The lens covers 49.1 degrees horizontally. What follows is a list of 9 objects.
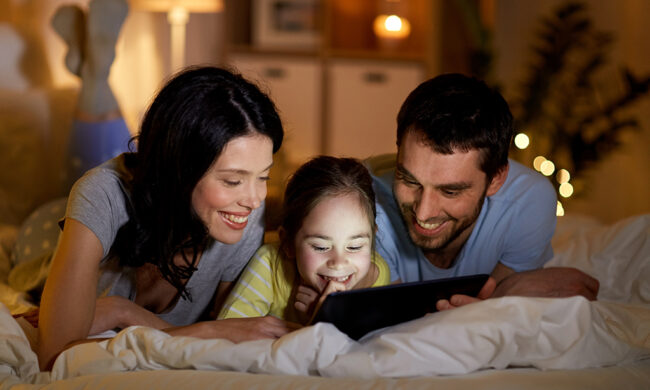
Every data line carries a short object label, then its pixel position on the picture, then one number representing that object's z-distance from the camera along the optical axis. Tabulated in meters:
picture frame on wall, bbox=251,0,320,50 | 4.03
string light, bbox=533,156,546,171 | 3.35
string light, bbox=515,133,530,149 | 3.28
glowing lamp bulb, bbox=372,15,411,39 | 4.03
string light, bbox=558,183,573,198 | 3.26
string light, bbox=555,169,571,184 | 3.26
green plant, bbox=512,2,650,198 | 3.22
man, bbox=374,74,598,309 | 1.38
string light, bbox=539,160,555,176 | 3.24
